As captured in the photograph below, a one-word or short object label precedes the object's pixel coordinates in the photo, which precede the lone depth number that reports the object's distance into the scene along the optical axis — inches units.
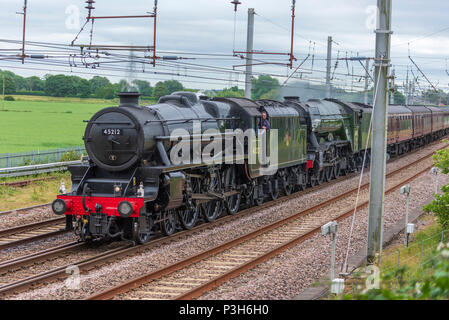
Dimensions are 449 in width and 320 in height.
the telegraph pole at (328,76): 1144.8
